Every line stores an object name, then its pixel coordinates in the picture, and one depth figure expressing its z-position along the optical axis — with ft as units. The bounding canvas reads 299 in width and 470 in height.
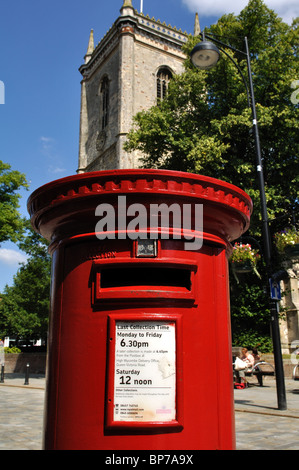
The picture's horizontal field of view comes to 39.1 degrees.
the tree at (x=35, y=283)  87.10
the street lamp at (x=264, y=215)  26.11
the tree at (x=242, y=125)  54.75
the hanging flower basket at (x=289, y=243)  26.94
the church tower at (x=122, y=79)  105.50
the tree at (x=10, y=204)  53.83
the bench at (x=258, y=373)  41.38
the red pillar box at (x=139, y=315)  5.56
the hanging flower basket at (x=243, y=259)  34.60
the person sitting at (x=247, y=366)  40.04
